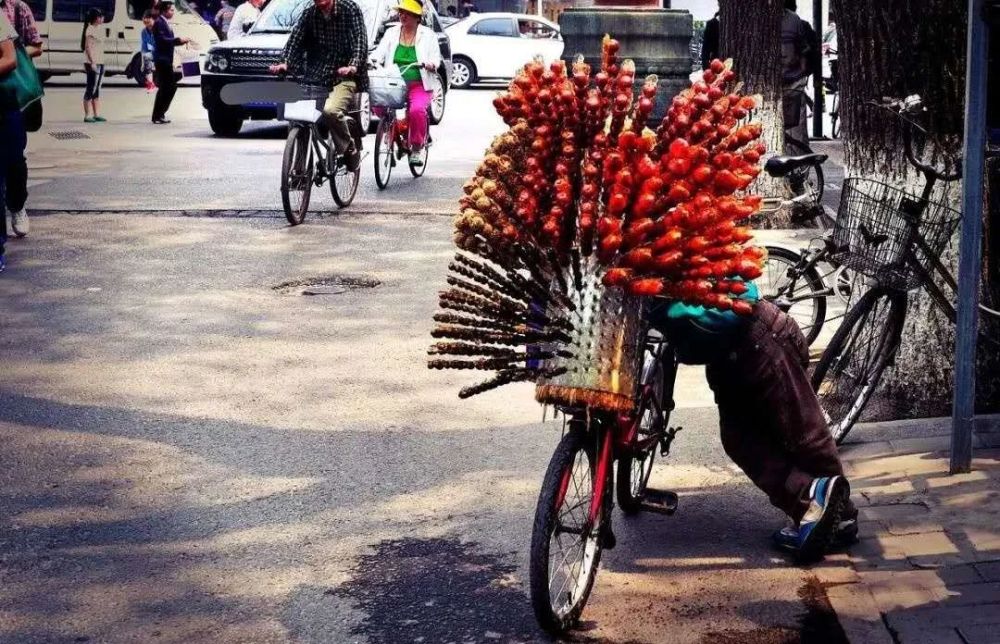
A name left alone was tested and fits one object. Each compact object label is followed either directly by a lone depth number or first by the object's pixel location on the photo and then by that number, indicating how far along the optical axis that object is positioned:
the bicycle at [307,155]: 12.01
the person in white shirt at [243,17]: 22.07
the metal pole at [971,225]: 5.43
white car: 30.98
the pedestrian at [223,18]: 32.22
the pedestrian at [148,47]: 27.10
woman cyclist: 14.70
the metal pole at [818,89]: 17.39
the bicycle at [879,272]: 5.75
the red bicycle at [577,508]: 4.24
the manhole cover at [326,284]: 9.73
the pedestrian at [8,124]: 10.27
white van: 29.89
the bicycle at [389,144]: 14.45
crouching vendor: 4.82
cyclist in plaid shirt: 12.42
